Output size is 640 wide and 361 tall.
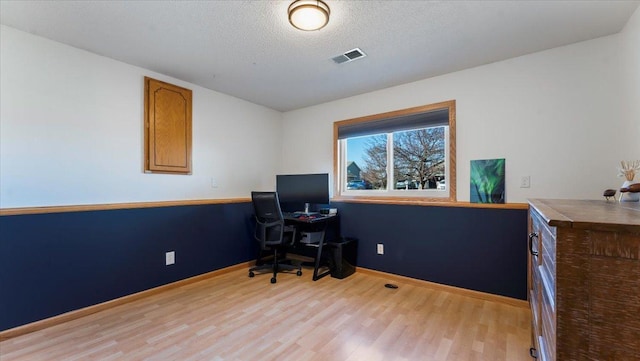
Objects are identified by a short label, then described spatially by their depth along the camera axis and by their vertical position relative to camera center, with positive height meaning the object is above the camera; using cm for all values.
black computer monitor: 355 -12
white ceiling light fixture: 171 +110
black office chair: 318 -56
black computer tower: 325 -97
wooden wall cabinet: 279 +58
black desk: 324 -60
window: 300 +33
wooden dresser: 66 -28
